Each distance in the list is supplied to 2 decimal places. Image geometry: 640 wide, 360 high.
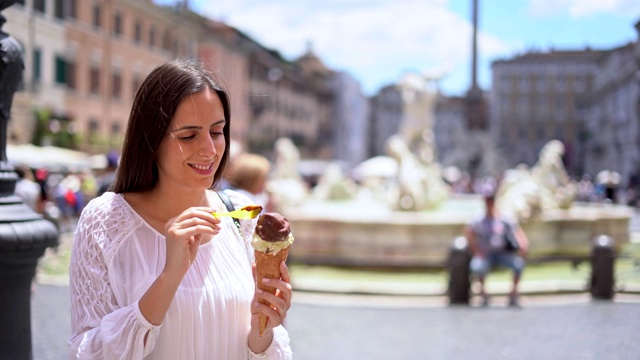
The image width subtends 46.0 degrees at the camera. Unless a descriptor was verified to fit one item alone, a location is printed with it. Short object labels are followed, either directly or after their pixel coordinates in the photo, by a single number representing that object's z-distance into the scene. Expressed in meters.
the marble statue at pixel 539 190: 11.66
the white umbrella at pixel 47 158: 19.11
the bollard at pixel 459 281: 8.03
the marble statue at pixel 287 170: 14.58
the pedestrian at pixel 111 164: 7.83
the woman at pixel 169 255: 1.89
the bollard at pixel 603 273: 8.36
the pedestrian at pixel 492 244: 8.30
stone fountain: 10.64
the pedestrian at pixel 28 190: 10.53
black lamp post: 3.23
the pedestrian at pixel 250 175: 5.38
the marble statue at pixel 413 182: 12.20
